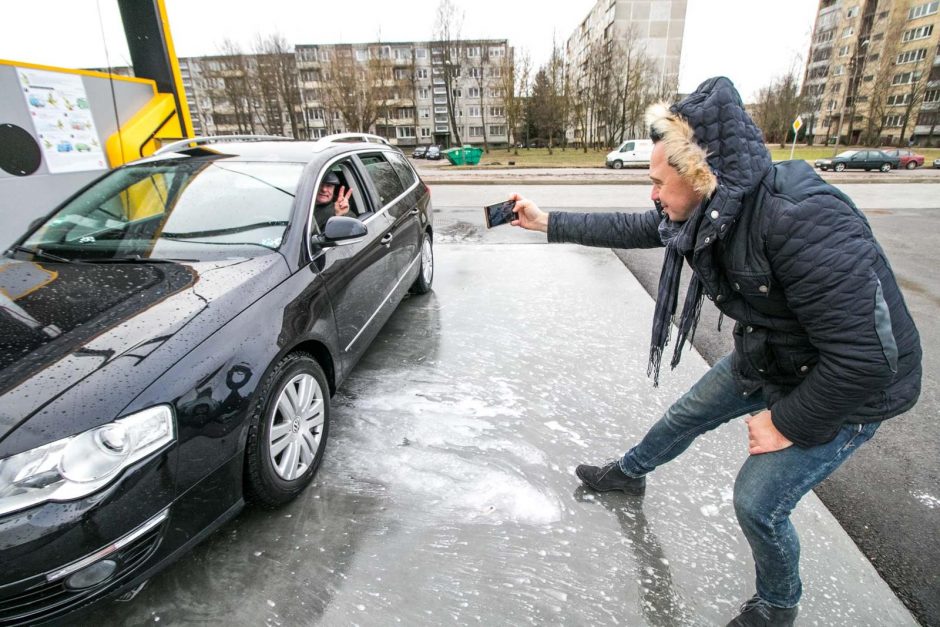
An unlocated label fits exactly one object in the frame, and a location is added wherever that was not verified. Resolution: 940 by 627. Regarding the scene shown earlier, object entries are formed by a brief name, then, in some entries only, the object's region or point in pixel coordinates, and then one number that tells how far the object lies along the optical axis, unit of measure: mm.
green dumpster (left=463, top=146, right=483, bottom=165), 30238
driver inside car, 2838
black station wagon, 1308
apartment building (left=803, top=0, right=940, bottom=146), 45031
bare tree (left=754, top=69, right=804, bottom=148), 46375
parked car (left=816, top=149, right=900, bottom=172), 24609
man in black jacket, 1111
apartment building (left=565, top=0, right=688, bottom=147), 46031
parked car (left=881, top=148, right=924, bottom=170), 25384
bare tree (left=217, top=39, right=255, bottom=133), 42231
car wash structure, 4777
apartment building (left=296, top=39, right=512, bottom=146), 50519
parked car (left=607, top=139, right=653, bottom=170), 25344
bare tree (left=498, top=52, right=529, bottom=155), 40125
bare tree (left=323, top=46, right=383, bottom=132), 38688
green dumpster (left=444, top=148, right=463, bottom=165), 29558
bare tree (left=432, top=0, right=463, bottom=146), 43219
